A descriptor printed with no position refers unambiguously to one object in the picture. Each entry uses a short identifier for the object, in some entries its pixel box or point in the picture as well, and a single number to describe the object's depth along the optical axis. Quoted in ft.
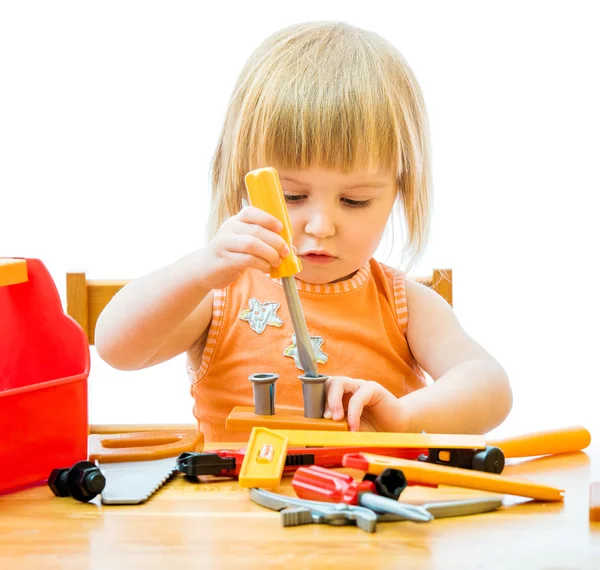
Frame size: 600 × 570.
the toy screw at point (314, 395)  4.59
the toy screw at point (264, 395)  4.55
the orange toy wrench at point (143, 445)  4.49
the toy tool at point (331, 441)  4.29
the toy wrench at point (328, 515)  3.99
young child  4.86
